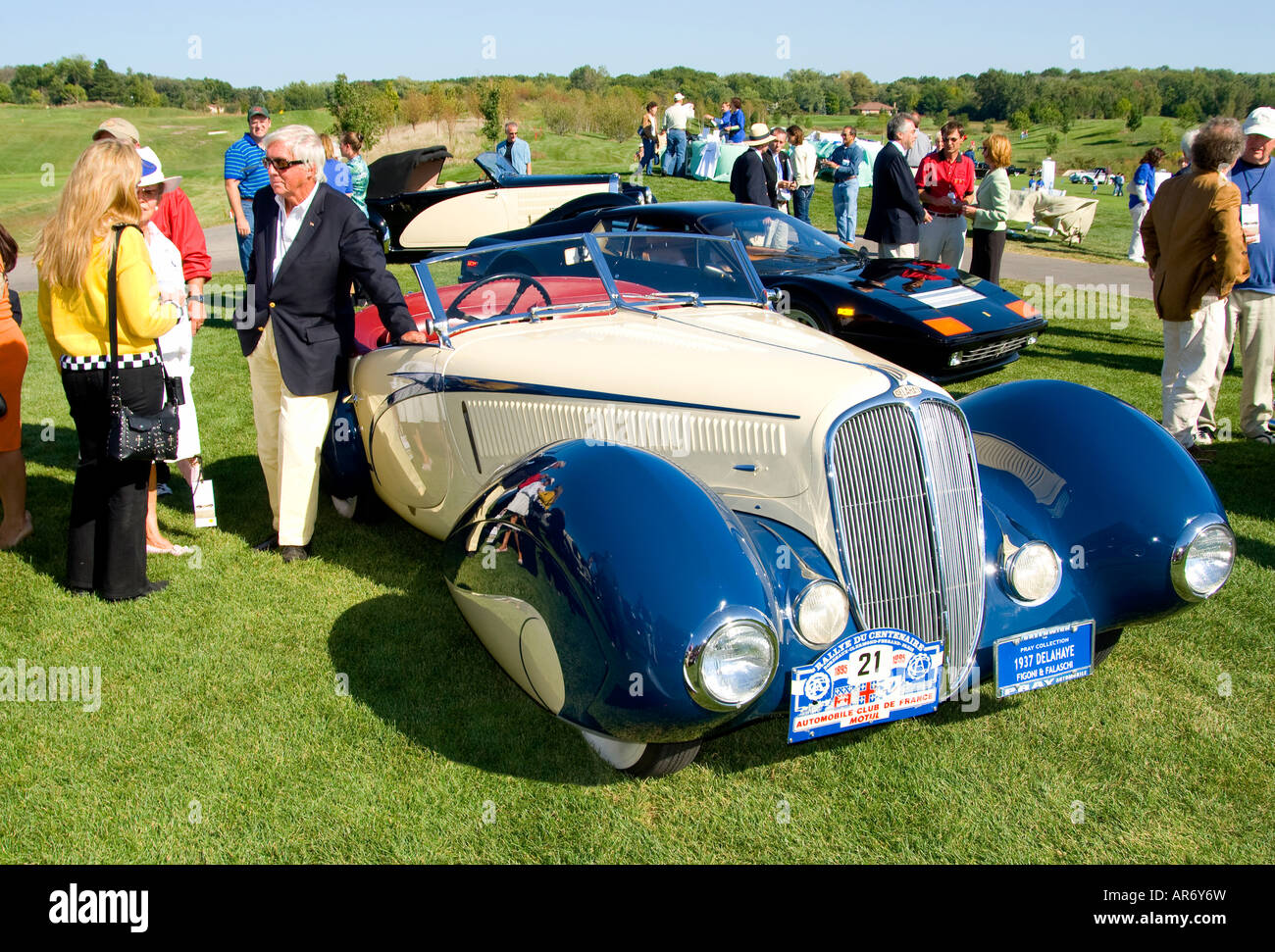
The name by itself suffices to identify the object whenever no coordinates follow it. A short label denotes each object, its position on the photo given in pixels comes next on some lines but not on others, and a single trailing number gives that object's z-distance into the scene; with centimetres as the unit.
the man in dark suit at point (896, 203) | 936
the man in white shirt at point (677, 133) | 2234
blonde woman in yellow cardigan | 399
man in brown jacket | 588
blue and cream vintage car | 271
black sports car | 773
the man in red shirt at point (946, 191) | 984
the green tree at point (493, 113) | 2739
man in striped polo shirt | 896
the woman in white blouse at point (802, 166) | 1518
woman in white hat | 483
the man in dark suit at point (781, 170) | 1357
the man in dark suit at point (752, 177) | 1249
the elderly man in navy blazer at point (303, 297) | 459
